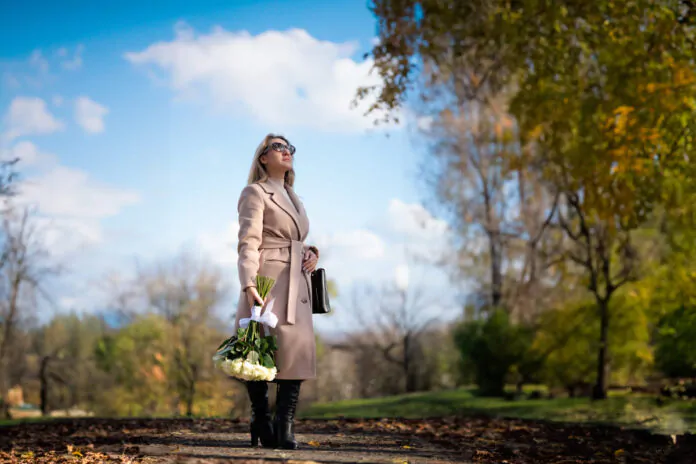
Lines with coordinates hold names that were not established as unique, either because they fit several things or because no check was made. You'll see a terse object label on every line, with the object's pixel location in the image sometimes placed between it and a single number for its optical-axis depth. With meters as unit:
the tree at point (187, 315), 29.47
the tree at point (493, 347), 16.17
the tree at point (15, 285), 27.88
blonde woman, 5.35
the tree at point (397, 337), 27.72
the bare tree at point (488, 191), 21.27
